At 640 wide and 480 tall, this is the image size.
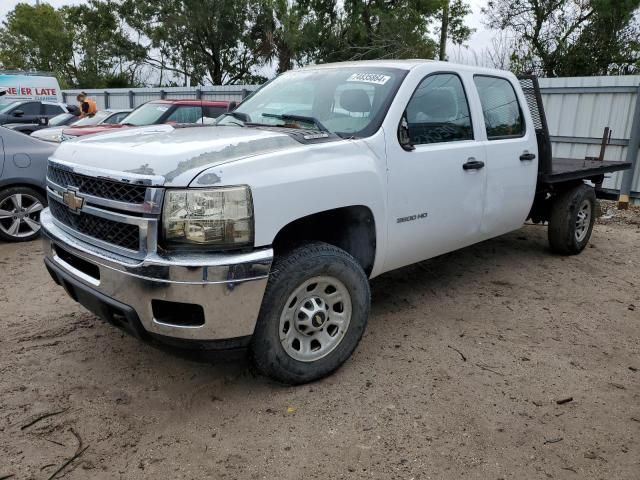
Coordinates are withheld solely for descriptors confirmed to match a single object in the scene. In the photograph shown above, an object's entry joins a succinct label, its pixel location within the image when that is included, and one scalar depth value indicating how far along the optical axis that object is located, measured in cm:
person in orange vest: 1475
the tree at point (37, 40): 4328
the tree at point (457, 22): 2473
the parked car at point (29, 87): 1989
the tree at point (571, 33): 1755
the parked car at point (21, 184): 606
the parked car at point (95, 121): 1119
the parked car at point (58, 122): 1361
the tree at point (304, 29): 2497
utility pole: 1886
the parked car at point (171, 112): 960
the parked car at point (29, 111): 1552
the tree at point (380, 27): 2144
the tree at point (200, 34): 3253
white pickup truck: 257
